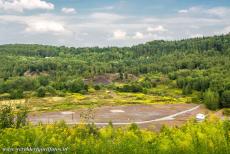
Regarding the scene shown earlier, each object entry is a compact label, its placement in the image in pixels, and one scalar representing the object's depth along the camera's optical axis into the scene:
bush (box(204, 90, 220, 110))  115.56
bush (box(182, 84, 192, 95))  151.50
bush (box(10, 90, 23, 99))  143.00
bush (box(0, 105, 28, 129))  37.16
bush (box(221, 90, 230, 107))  116.37
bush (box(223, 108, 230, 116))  104.27
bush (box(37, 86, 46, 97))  145.59
